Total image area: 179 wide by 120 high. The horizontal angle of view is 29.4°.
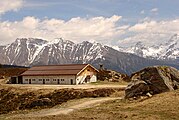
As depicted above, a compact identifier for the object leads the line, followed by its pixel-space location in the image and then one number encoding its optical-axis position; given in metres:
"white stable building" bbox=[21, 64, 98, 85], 92.88
